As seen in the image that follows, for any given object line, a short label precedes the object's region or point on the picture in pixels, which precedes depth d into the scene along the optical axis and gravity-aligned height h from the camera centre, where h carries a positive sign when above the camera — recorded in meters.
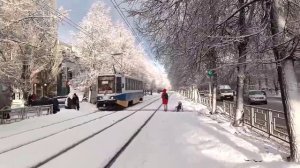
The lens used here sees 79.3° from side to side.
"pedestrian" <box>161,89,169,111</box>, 14.36 -0.60
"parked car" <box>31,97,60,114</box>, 14.55 -0.94
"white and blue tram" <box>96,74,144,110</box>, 15.70 -0.13
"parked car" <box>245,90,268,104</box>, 17.80 -0.78
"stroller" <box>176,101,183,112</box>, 13.76 -1.38
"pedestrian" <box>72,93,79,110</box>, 14.66 -1.00
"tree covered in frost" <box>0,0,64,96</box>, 9.57 +3.29
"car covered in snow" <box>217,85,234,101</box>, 23.16 -0.48
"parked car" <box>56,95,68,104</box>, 18.96 -1.05
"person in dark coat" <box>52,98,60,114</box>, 12.72 -1.15
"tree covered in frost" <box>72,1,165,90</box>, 22.84 +5.77
